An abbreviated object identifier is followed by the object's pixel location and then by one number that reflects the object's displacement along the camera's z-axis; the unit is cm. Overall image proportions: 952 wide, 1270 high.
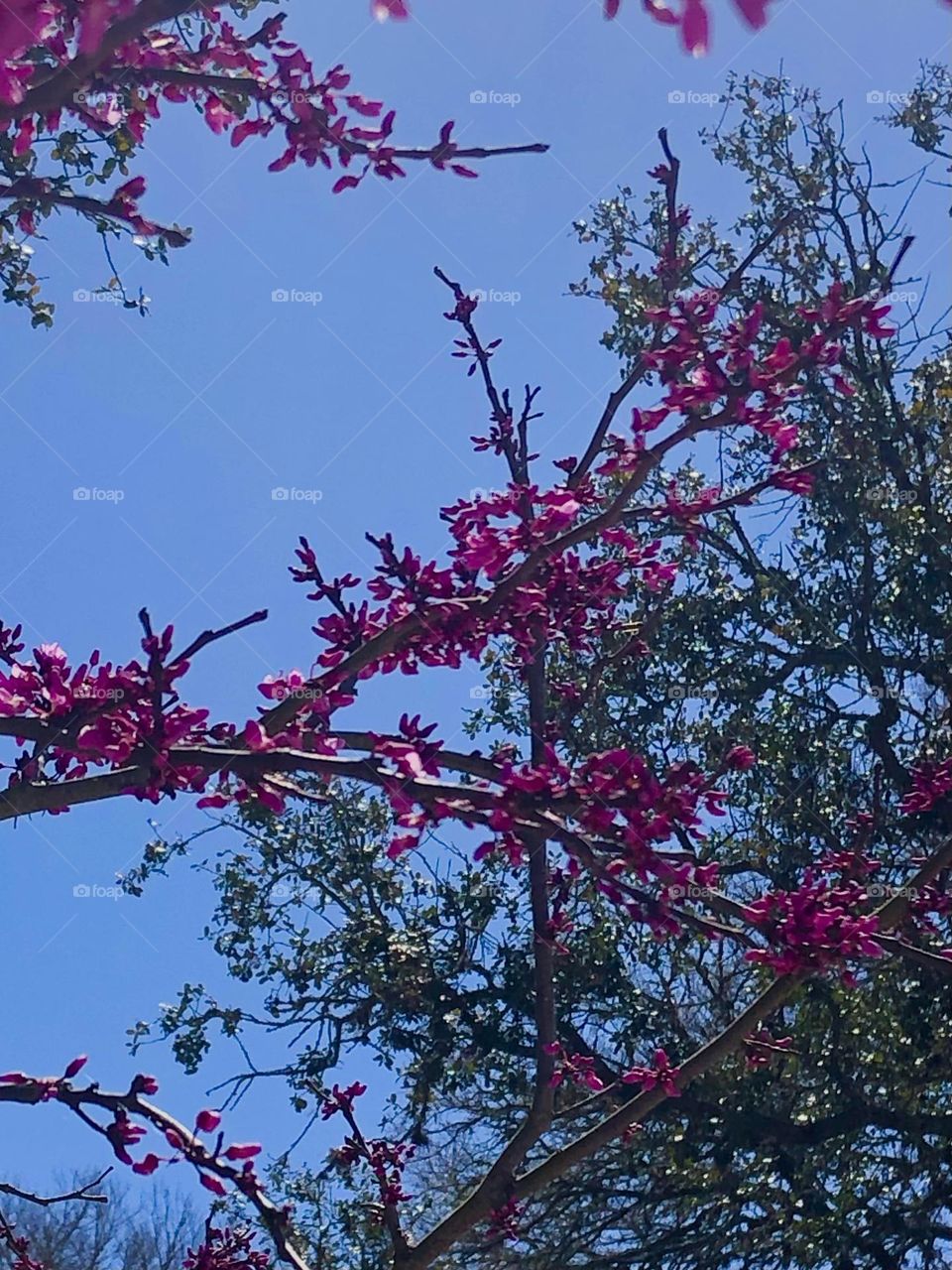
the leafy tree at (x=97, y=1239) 934
